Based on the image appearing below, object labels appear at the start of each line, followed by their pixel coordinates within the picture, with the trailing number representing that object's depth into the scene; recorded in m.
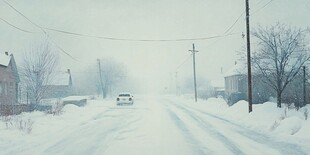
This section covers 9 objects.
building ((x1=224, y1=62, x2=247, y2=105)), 53.21
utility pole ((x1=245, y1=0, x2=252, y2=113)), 23.70
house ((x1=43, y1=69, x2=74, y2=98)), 80.88
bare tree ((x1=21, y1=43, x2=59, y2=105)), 32.15
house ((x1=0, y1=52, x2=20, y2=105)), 40.83
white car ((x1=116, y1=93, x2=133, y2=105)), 45.74
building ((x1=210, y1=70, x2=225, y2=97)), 111.26
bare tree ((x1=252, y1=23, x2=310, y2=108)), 26.39
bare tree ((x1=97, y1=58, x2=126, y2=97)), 90.47
